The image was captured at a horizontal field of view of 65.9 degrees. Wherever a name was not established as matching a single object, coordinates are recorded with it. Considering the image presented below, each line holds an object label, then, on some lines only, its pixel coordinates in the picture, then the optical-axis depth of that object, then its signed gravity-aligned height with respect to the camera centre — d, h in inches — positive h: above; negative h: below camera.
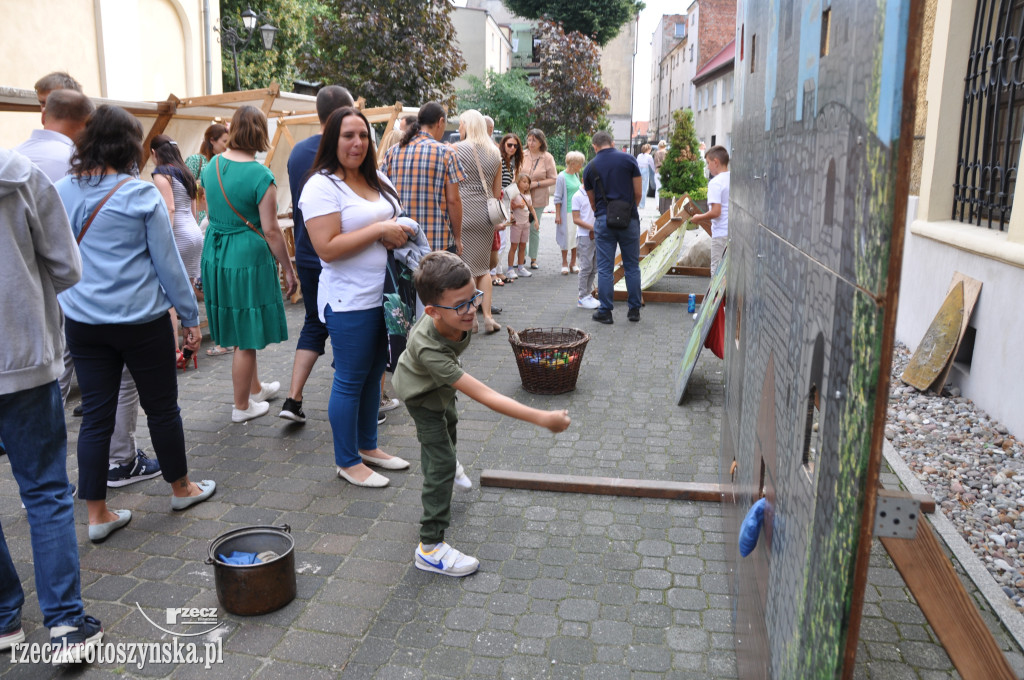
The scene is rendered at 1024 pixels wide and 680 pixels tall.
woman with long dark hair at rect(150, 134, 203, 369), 276.2 -6.7
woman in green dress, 197.3 -17.4
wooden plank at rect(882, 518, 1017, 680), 73.7 -39.9
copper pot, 123.7 -62.7
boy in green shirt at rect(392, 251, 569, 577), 123.6 -32.4
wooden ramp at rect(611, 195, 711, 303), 402.0 -37.6
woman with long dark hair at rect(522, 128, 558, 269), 463.8 +8.3
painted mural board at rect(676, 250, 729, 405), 216.4 -40.2
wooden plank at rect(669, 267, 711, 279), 476.4 -52.5
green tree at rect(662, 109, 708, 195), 978.1 +29.0
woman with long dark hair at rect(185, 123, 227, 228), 265.4 +10.6
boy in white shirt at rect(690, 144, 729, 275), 333.7 -5.5
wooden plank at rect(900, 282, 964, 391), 238.8 -48.2
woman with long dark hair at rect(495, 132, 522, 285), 412.2 +12.3
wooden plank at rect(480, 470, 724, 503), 165.9 -63.9
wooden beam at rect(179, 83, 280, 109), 324.5 +32.7
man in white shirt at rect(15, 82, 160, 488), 151.6 +3.4
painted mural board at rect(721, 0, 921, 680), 45.4 -8.8
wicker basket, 238.2 -54.3
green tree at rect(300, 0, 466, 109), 613.6 +102.2
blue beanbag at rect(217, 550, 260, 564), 128.2 -61.1
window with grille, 234.8 +21.3
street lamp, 737.0 +139.1
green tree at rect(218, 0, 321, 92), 1024.9 +173.0
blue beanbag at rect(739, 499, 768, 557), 83.3 -35.9
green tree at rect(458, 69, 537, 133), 1428.4 +144.6
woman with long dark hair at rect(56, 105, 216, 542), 139.6 -20.0
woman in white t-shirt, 156.6 -14.5
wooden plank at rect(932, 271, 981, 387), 233.9 -35.4
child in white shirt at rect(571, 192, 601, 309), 384.5 -37.3
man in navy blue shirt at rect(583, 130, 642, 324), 338.0 -11.0
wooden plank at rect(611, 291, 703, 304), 400.4 -56.8
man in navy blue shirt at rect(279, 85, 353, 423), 190.2 -22.0
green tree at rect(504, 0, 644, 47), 1841.8 +389.0
